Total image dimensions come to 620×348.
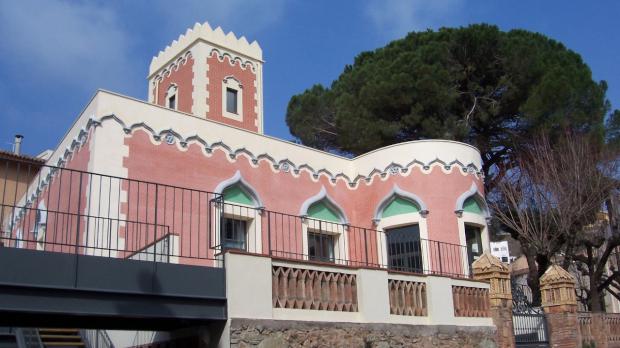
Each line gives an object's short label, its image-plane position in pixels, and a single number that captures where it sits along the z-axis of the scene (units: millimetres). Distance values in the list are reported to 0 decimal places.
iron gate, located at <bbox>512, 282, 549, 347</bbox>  15633
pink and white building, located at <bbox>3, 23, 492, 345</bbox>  12188
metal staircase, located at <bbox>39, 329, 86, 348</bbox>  12727
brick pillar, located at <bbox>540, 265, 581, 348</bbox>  16766
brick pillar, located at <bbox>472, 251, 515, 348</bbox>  14172
